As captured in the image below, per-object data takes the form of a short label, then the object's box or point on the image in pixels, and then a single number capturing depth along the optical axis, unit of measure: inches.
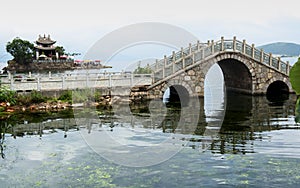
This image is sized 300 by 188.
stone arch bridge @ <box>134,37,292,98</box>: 1118.4
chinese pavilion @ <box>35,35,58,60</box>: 2669.0
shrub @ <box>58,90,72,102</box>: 1014.4
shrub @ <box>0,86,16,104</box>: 925.2
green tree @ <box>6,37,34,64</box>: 2559.1
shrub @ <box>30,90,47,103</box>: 969.5
